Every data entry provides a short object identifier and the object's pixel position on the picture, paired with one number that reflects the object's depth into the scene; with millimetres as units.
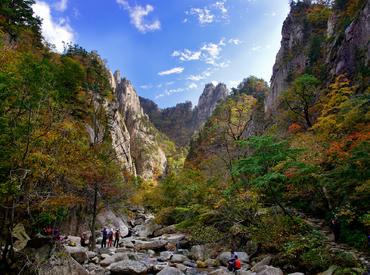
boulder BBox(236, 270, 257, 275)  12727
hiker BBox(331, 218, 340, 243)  14141
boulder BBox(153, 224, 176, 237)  26958
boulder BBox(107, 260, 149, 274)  13383
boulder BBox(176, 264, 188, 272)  15018
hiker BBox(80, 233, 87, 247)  20641
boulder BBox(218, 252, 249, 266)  15438
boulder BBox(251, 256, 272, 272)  13515
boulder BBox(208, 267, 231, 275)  13026
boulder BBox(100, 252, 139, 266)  15191
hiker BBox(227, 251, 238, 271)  13314
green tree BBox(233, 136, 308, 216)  14297
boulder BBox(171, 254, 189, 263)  16841
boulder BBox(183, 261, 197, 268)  16178
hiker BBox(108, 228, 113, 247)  20859
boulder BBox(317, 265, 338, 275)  10795
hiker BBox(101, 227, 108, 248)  20234
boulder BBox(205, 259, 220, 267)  15991
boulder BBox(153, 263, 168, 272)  14530
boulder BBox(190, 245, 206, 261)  17384
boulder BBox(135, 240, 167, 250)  21281
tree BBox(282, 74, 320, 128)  27172
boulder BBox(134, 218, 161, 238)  29069
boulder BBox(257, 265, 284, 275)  11828
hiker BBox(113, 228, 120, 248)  21406
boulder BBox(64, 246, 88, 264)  14548
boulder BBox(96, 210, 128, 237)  28805
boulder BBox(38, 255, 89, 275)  10445
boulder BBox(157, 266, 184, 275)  12977
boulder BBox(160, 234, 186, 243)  22016
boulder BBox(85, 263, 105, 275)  13470
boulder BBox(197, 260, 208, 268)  15797
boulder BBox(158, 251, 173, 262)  17447
